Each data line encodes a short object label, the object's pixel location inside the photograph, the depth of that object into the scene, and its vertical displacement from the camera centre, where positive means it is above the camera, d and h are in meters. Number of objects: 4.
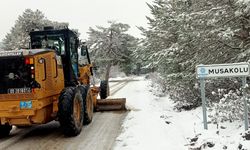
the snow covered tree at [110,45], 29.68 +3.77
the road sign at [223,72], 5.36 -0.03
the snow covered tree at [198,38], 6.16 +0.98
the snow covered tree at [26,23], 25.49 +6.07
